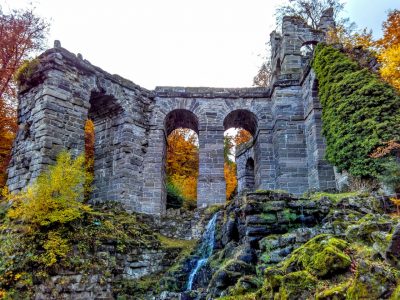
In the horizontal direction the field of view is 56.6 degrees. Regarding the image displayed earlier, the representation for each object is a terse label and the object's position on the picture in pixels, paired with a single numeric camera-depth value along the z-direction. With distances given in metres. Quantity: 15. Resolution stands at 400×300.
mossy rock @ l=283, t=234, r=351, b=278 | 4.51
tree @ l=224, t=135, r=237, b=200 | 24.16
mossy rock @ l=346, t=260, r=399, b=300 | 3.54
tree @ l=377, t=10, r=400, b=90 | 10.45
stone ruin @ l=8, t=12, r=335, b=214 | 11.86
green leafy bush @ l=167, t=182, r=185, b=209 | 17.62
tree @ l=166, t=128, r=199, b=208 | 20.63
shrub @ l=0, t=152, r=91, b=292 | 8.31
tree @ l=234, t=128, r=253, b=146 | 27.88
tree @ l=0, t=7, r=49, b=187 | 15.38
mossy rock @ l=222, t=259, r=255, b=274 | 6.61
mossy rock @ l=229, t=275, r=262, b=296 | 5.72
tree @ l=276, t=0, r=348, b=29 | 24.20
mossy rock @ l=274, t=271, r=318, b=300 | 4.44
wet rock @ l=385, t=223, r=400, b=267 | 3.78
